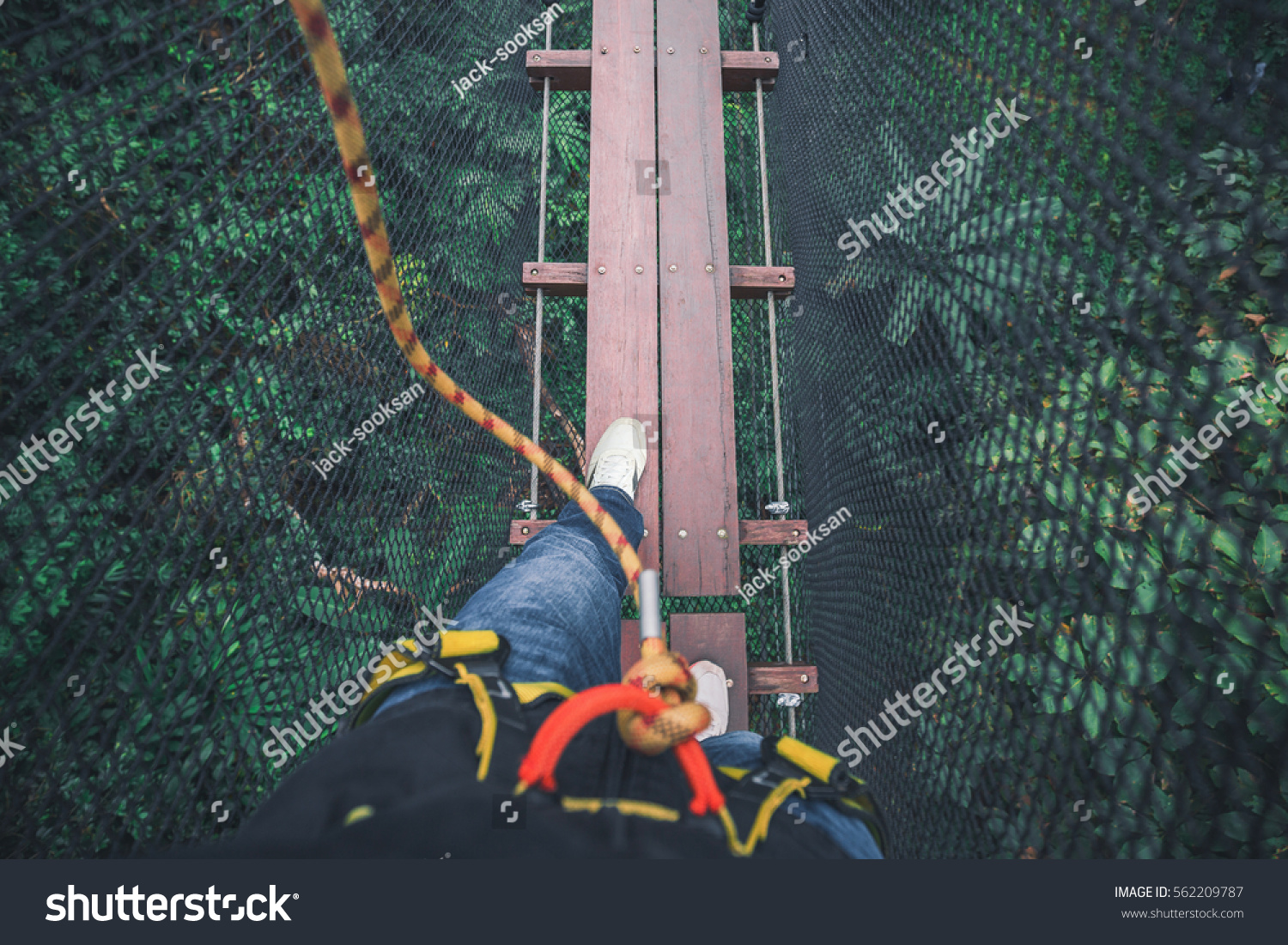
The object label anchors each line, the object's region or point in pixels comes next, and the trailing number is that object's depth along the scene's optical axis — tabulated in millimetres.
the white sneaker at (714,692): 1114
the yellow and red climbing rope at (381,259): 387
